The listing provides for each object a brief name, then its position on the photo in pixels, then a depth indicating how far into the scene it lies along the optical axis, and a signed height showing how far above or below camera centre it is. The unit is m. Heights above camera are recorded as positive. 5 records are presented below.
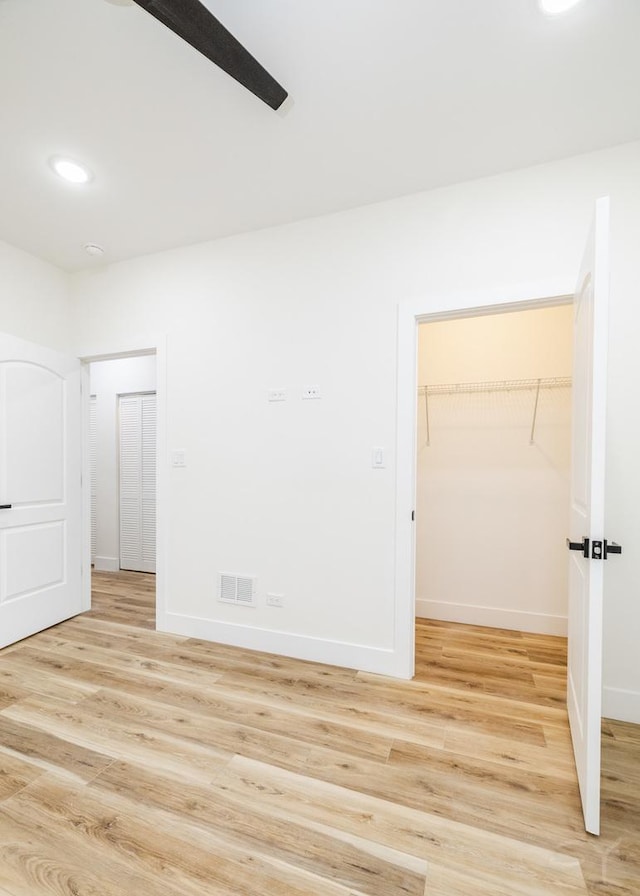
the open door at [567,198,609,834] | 1.41 -0.27
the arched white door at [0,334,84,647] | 2.87 -0.35
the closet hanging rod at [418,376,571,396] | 3.09 +0.42
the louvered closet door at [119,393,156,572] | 4.75 -0.47
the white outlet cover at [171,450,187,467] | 3.02 -0.13
